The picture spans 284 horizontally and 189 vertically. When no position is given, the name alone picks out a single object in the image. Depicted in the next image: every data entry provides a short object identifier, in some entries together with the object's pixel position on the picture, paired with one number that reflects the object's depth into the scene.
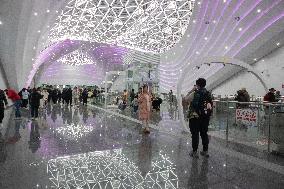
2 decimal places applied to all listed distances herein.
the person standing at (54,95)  20.23
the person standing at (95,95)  22.06
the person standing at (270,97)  7.57
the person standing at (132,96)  14.82
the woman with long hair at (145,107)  6.97
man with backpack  4.49
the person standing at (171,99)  19.20
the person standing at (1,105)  7.70
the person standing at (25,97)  14.00
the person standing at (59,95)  21.41
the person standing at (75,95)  22.43
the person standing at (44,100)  15.24
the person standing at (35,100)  9.55
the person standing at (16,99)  9.41
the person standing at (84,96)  19.02
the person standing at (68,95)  18.15
